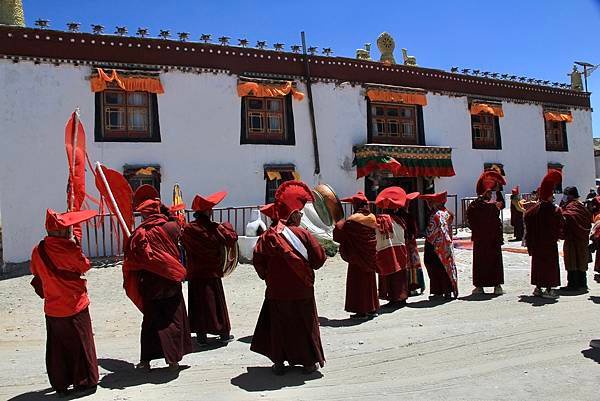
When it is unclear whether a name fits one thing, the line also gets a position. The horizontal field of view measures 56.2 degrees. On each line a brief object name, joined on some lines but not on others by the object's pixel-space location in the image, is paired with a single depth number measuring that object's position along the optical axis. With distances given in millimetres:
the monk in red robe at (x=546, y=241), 8039
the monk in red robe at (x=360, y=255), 7047
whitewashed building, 12352
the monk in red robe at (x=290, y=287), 4996
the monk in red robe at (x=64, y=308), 4535
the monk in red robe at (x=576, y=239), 8430
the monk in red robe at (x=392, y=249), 7832
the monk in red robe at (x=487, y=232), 8312
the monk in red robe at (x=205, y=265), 6047
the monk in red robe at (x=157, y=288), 5047
